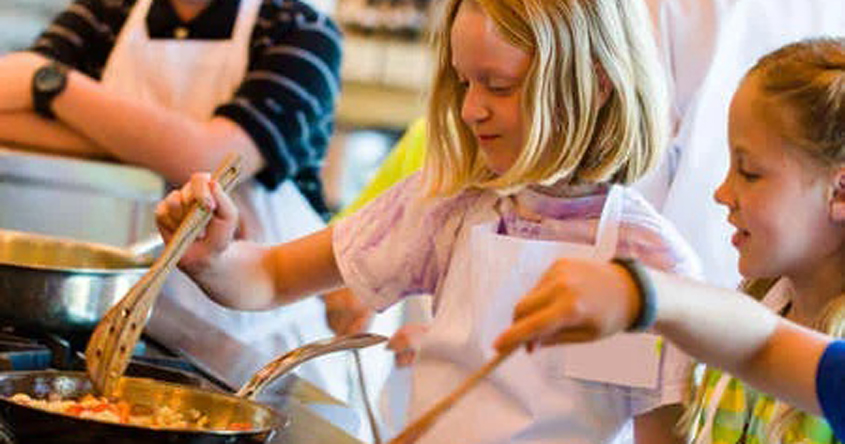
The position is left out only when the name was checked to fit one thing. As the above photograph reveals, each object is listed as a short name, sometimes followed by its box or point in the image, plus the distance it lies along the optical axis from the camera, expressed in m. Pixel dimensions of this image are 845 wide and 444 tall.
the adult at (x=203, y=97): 3.62
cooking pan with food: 2.27
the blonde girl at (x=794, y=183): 2.45
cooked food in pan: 2.38
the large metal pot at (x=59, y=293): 2.75
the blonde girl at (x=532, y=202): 2.63
